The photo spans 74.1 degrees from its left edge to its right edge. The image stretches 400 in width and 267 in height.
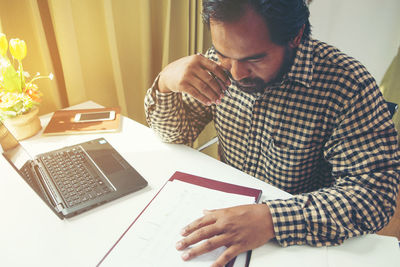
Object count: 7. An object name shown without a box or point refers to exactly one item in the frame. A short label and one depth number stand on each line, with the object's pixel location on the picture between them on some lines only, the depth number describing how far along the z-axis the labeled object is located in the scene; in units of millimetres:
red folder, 690
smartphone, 1066
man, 589
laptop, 676
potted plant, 892
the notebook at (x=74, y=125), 994
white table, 557
